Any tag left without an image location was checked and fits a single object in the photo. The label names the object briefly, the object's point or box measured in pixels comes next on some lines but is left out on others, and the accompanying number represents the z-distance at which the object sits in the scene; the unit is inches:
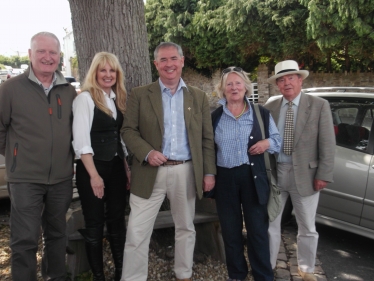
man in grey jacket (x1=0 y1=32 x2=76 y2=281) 113.7
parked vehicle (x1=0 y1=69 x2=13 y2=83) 1670.3
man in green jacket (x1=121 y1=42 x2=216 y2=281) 123.1
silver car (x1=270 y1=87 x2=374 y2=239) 162.6
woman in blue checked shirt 126.0
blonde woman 117.0
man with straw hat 133.3
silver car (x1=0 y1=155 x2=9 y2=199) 213.8
